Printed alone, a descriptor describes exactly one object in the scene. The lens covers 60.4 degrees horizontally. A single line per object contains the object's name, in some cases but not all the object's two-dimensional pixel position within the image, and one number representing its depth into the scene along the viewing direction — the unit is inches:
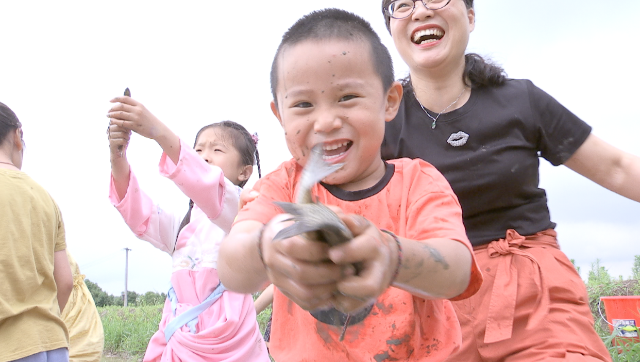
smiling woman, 77.9
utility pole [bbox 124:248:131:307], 1014.4
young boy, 52.9
